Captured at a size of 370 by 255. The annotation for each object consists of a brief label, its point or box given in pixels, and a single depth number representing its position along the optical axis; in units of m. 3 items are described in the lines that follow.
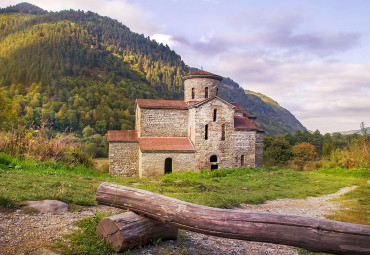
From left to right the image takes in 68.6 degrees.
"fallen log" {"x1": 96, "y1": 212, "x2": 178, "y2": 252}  3.99
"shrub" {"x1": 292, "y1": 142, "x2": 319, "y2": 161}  35.08
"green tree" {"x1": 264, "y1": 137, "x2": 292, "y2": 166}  35.72
